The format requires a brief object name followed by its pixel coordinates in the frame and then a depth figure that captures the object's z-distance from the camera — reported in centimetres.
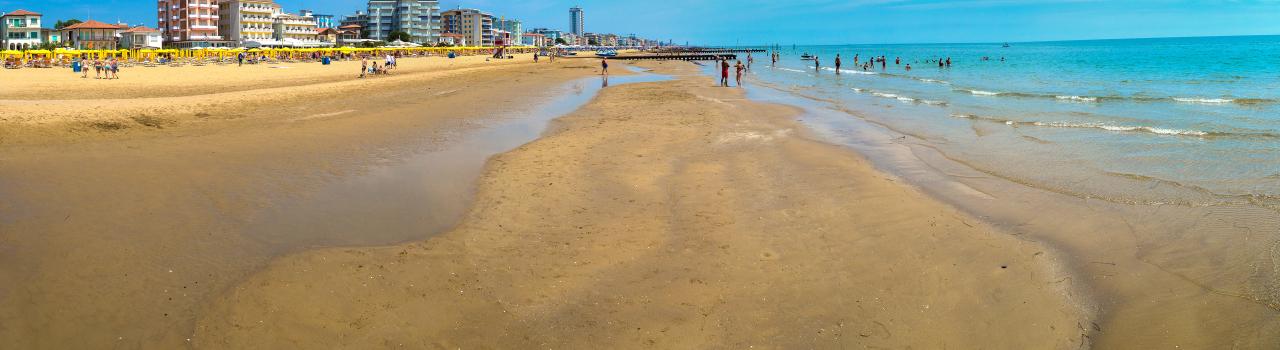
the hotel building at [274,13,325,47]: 9600
